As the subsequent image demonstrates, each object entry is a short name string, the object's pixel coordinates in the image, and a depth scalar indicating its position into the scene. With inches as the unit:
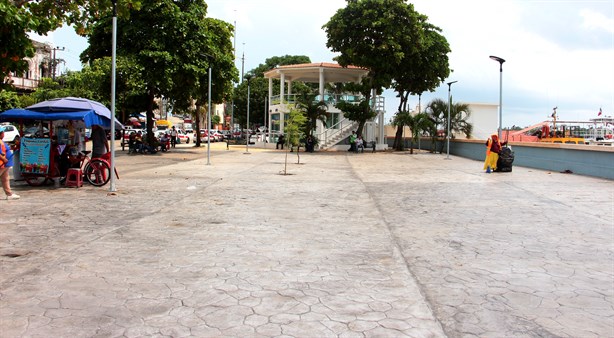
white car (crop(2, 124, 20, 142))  1215.4
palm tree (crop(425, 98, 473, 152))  1460.4
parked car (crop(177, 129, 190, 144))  2098.9
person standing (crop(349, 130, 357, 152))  1540.7
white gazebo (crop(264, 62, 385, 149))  1656.0
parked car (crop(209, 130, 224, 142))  2438.4
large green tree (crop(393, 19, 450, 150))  1552.0
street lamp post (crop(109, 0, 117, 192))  482.0
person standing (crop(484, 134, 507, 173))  826.2
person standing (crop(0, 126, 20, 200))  415.0
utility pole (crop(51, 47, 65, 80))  2418.8
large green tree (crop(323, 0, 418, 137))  1403.8
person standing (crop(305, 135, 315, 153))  1486.2
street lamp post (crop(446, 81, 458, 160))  1350.9
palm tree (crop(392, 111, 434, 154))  1455.5
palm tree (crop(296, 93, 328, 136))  1420.2
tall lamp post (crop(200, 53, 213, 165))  1076.5
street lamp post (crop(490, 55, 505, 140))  932.0
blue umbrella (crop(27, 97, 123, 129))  494.9
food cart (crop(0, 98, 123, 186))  494.0
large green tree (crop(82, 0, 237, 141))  1039.0
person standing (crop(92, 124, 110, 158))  540.2
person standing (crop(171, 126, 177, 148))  1611.1
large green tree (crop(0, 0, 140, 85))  304.5
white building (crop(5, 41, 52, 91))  2309.3
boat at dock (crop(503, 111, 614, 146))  1771.7
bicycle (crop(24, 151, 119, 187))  522.0
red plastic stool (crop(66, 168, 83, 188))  515.5
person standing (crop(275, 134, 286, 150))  1690.6
